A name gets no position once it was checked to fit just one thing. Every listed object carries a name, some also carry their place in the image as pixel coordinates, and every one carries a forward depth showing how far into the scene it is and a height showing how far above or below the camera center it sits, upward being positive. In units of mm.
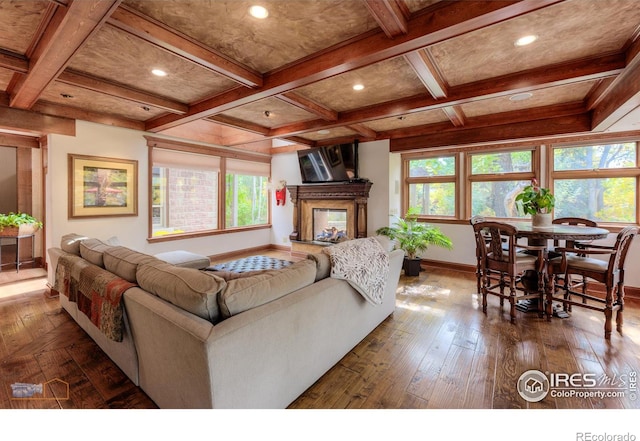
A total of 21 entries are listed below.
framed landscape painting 3814 +442
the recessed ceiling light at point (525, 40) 2068 +1328
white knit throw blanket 2057 -380
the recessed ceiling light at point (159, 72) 2620 +1373
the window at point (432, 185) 4992 +598
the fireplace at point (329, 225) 5602 -163
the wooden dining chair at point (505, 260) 2818 -457
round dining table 2662 -172
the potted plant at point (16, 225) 3969 -115
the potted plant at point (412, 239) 4461 -351
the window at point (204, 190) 4875 +536
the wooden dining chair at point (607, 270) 2518 -517
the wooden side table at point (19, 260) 4250 -684
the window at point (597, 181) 3711 +496
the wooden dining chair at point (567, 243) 3092 -312
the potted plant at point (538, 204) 3043 +142
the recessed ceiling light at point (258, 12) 1758 +1314
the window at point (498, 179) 4359 +615
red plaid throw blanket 1707 -530
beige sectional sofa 1252 -589
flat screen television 5176 +1039
